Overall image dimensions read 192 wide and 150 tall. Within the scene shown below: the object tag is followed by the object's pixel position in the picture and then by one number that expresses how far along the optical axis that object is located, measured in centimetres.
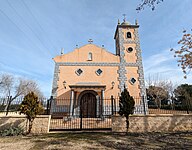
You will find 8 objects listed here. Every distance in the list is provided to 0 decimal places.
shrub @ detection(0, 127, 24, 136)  666
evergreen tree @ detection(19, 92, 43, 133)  693
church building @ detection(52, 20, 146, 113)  1312
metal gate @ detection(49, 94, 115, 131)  995
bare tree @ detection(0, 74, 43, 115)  3288
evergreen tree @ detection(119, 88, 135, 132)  707
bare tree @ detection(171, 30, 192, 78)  840
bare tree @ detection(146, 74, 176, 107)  2755
